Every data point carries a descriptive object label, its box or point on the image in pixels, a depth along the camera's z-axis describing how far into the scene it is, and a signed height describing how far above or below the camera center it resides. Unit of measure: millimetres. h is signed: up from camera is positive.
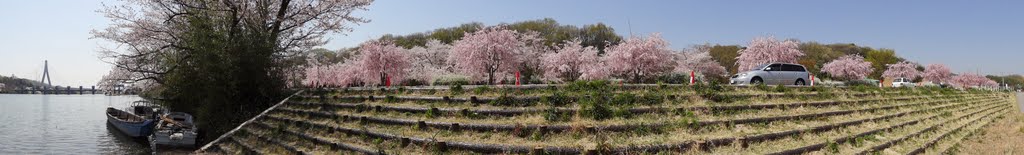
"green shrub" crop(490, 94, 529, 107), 11430 -355
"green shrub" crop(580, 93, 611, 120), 10383 -509
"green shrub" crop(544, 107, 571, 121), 10227 -586
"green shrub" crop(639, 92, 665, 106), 11494 -373
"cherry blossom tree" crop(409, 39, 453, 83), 41981 +2095
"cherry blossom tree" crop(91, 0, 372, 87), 19062 +2092
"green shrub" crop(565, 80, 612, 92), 12133 -118
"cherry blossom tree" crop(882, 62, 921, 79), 62003 +422
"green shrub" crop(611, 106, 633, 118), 10492 -579
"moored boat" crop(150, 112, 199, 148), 15502 -1189
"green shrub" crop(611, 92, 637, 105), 11227 -353
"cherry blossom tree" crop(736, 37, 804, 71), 36812 +1576
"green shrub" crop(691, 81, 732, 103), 12172 -273
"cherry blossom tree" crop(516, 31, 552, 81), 40175 +1544
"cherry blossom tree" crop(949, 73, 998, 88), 71412 -749
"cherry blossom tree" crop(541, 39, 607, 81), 34906 +1179
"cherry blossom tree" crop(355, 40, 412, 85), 34500 +1335
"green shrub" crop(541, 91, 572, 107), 11266 -336
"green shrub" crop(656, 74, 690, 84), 19731 +23
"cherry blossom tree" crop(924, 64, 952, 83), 61094 +134
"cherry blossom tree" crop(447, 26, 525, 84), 31234 +1570
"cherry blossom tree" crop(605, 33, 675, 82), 29797 +1121
